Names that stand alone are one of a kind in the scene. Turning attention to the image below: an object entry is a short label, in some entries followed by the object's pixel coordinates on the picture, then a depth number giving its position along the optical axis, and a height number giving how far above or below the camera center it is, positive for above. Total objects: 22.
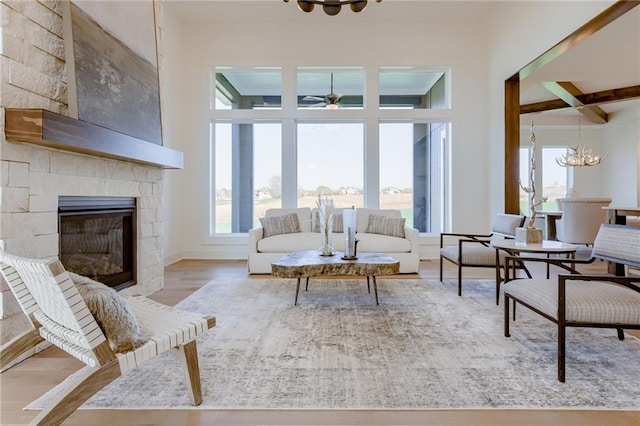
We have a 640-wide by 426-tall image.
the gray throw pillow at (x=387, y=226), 4.81 -0.31
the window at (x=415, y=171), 6.07 +0.59
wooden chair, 1.19 -0.57
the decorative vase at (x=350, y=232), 3.42 -0.28
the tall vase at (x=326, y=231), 3.52 -0.27
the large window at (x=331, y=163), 6.04 +0.74
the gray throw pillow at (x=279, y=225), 4.79 -0.28
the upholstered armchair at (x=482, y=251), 3.48 -0.50
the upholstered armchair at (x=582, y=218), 5.65 -0.25
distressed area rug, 1.69 -0.95
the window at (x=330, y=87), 5.95 +2.08
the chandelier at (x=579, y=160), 8.16 +1.06
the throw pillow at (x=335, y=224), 5.00 -0.28
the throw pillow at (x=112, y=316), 1.33 -0.44
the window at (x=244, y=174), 6.03 +0.55
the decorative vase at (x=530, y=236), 3.08 -0.29
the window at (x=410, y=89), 6.02 +2.04
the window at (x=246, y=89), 5.98 +2.06
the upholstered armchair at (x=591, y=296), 1.79 -0.52
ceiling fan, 5.87 +1.81
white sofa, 4.51 -0.55
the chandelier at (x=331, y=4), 3.43 +2.03
